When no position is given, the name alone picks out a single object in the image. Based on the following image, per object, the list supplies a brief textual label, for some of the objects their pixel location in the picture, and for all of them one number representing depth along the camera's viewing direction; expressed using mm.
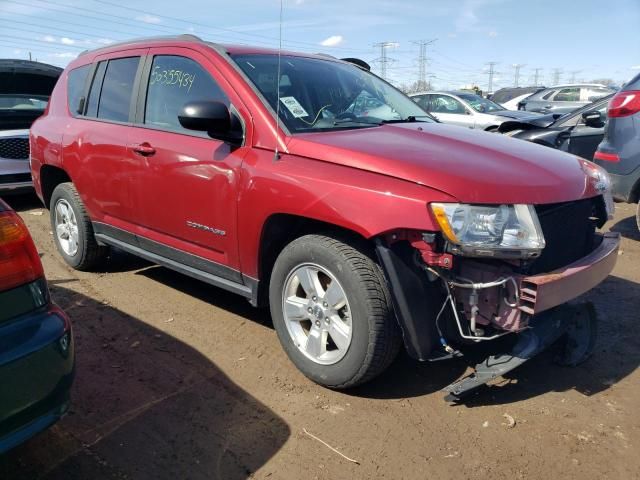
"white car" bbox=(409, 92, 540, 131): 11141
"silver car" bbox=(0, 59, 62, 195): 7250
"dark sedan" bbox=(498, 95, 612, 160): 7305
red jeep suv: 2480
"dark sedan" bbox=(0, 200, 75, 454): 1900
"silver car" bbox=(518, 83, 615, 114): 15289
